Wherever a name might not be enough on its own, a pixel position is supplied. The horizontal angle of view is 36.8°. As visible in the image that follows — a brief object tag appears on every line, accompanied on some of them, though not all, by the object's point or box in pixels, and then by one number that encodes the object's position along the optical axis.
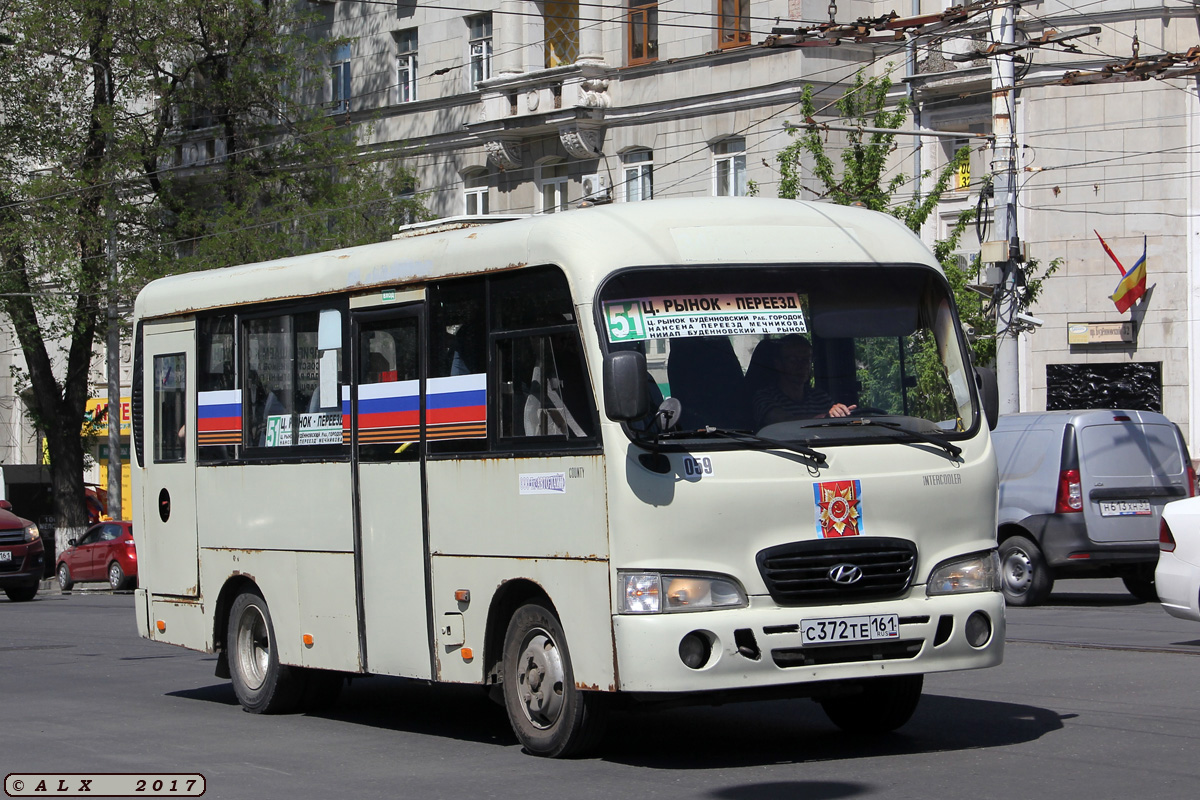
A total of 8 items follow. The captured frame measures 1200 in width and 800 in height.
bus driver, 8.66
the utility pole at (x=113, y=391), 36.91
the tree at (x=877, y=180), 29.66
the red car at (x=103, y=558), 32.62
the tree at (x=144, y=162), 36.84
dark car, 28.12
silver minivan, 17.77
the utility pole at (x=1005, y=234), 25.69
